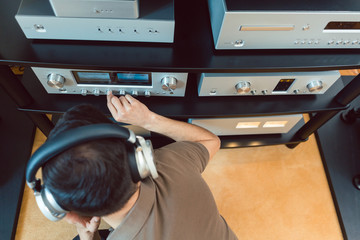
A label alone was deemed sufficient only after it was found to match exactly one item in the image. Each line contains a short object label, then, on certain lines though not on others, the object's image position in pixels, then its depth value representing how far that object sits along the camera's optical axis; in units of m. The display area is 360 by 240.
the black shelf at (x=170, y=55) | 0.87
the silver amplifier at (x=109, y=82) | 0.94
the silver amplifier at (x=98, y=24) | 0.78
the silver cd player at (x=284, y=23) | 0.79
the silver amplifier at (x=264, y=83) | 1.00
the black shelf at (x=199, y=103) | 1.10
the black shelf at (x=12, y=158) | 1.37
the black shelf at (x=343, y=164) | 1.54
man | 0.51
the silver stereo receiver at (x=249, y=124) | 1.28
